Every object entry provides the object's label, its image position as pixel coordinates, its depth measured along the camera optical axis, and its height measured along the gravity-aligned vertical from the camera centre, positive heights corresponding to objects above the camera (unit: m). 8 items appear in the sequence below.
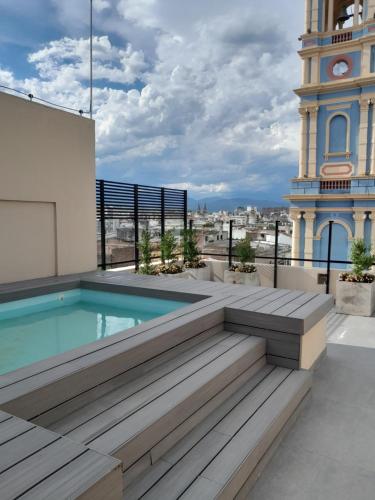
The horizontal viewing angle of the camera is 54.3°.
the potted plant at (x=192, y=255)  8.52 -0.72
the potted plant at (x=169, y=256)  8.01 -0.72
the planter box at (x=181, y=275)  7.84 -1.08
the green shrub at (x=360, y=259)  6.66 -0.61
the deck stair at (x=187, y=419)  2.02 -1.34
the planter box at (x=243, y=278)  7.82 -1.14
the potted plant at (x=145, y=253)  7.70 -0.61
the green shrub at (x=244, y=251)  8.21 -0.59
